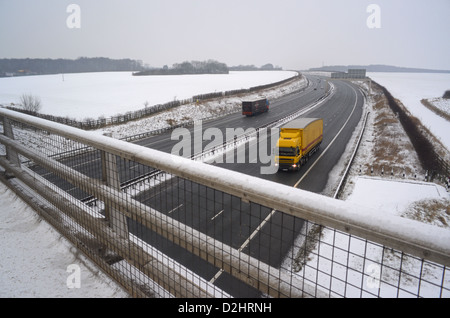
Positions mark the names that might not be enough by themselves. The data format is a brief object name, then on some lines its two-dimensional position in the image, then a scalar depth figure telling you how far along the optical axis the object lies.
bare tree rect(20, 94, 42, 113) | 42.85
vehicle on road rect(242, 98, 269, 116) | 47.88
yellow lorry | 21.98
